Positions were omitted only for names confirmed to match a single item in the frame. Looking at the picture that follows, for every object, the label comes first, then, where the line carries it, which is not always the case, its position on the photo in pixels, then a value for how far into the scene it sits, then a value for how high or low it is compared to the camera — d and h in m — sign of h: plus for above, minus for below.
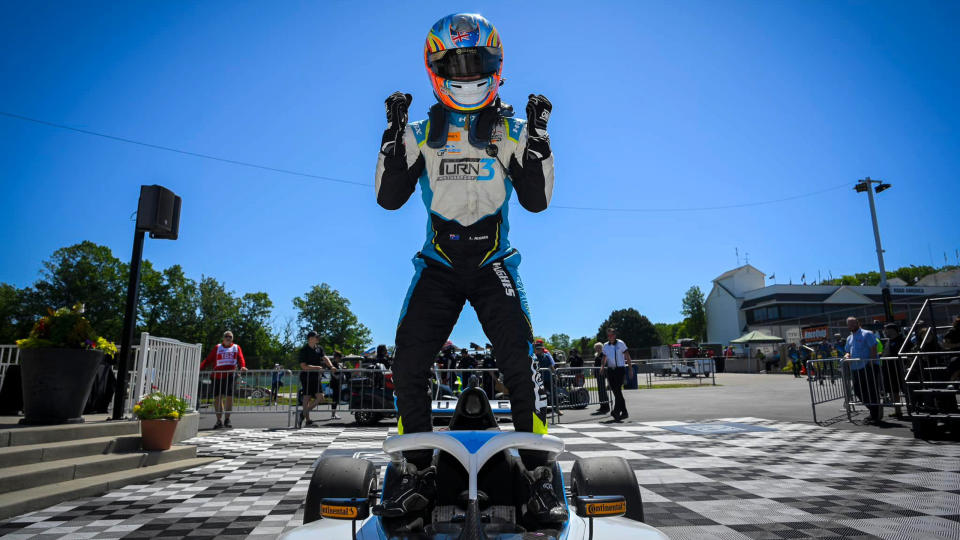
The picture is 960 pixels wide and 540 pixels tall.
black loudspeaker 6.25 +1.90
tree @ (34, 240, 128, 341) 40.62 +6.67
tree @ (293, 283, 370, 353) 63.94 +5.96
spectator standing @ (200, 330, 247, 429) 9.68 -0.03
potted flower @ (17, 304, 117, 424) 5.00 +0.03
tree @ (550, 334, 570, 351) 108.03 +4.59
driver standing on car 2.26 +0.84
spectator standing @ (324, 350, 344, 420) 10.65 -0.43
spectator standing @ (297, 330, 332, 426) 9.80 -0.13
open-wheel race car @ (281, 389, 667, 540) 1.50 -0.45
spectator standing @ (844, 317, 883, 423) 8.51 -0.08
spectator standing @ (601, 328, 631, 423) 9.59 -0.10
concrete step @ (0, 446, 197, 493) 3.81 -0.85
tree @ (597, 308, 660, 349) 73.38 +4.35
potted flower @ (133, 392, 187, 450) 5.30 -0.54
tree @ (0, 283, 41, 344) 40.06 +4.62
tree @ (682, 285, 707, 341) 78.81 +7.02
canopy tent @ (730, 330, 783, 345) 34.30 +1.36
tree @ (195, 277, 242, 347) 50.03 +5.53
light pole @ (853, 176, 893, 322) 20.64 +6.77
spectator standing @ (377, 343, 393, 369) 10.83 +0.17
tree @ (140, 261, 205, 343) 47.03 +5.71
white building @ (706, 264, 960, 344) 53.94 +6.42
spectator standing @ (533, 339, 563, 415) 10.22 -0.05
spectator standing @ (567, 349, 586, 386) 12.80 -0.05
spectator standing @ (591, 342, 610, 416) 11.59 -0.64
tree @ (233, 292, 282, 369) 53.72 +3.75
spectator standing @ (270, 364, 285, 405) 10.57 -0.32
